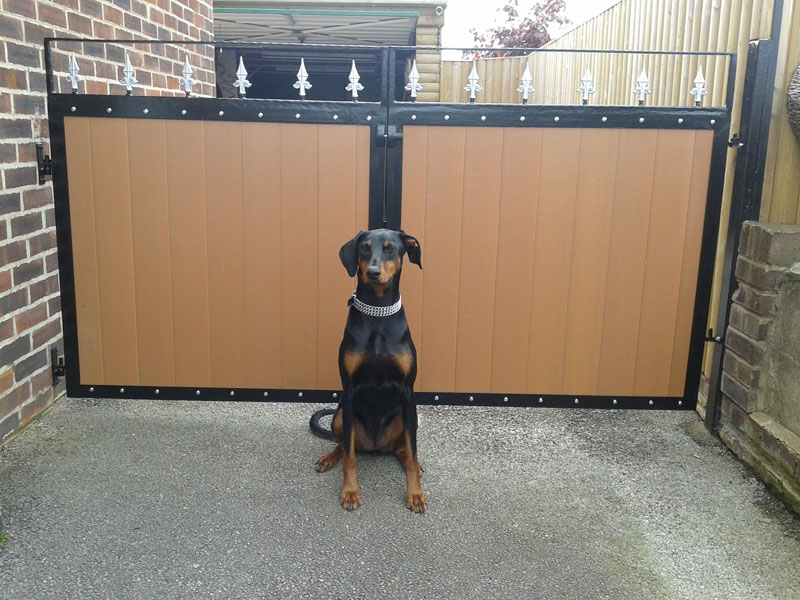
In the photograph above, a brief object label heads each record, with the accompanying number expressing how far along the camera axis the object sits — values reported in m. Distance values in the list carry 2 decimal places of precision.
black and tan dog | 3.20
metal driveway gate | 3.88
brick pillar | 3.33
